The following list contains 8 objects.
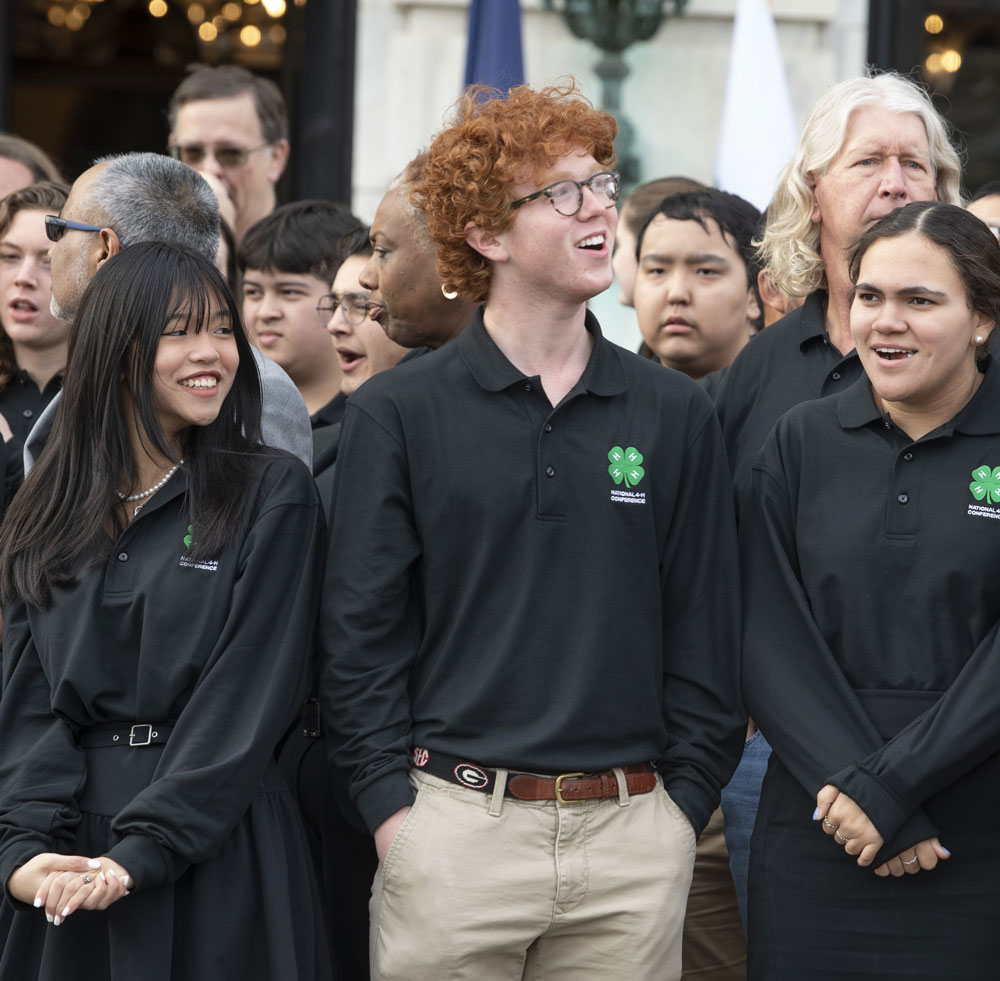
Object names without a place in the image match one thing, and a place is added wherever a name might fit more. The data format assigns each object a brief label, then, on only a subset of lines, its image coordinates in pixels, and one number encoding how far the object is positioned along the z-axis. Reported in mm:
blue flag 14430
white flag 12750
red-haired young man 6297
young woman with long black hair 6207
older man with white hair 7668
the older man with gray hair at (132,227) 7711
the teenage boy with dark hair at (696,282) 9750
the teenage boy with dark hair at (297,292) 10203
